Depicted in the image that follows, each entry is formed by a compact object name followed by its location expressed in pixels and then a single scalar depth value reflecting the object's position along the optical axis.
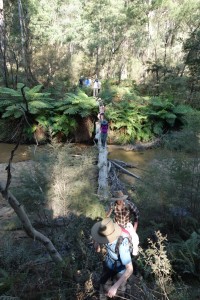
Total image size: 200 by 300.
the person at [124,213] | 2.35
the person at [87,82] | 12.84
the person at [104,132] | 7.14
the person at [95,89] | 11.23
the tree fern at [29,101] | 8.75
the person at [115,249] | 2.03
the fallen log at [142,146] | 9.03
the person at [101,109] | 8.92
